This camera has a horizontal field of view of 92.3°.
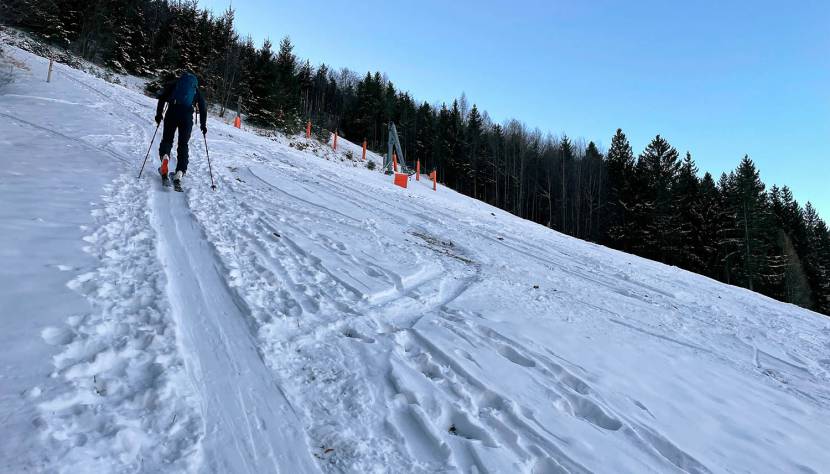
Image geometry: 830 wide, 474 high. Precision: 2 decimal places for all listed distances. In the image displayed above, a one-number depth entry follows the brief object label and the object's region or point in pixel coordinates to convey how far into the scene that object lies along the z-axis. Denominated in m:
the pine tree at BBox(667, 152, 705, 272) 33.50
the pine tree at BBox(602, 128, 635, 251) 38.31
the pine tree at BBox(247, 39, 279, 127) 31.34
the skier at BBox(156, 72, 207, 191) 7.11
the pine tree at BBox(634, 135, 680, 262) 34.06
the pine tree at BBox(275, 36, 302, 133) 31.53
